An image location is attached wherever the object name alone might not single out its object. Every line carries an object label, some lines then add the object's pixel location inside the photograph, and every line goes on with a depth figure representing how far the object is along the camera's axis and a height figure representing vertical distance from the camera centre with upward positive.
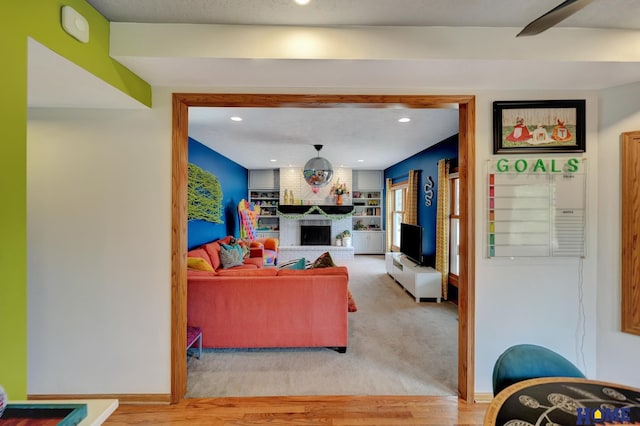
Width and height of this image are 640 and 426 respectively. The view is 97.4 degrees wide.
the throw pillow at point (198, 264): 3.41 -0.64
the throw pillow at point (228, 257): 4.78 -0.79
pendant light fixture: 4.32 +0.63
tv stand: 4.36 -1.12
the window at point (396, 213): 7.44 -0.03
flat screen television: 4.82 -0.54
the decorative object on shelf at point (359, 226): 8.47 -0.43
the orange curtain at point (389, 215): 7.85 -0.09
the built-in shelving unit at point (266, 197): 8.00 +0.42
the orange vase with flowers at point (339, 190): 7.82 +0.61
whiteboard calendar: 2.09 +0.02
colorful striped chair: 6.29 -0.53
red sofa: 2.82 -1.00
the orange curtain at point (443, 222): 4.38 -0.16
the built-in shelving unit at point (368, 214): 8.28 -0.06
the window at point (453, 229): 4.48 -0.28
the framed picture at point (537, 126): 2.08 +0.64
